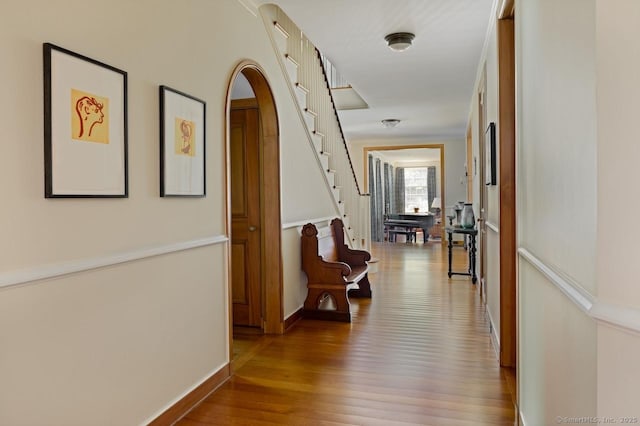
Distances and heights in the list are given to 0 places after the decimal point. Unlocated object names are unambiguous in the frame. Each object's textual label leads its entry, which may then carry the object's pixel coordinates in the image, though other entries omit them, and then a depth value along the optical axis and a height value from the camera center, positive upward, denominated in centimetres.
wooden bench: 414 -71
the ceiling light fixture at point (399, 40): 375 +139
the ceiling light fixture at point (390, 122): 791 +148
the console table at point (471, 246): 566 -58
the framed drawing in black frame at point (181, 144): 223 +33
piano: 1113 -42
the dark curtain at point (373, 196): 1178 +22
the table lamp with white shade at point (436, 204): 1364 -1
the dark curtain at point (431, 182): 1622 +77
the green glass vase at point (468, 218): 584 -19
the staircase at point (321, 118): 392 +98
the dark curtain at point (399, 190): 1622 +52
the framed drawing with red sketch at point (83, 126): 160 +31
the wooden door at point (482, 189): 438 +15
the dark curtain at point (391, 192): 1545 +43
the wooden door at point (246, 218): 387 -11
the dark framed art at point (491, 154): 325 +36
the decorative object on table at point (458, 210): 738 -11
